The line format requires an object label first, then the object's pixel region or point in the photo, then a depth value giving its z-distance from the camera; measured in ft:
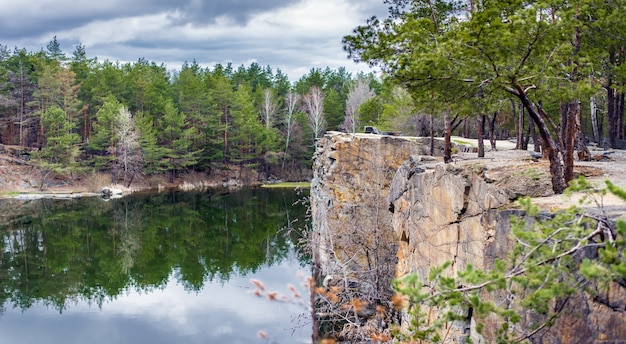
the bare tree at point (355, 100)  211.00
